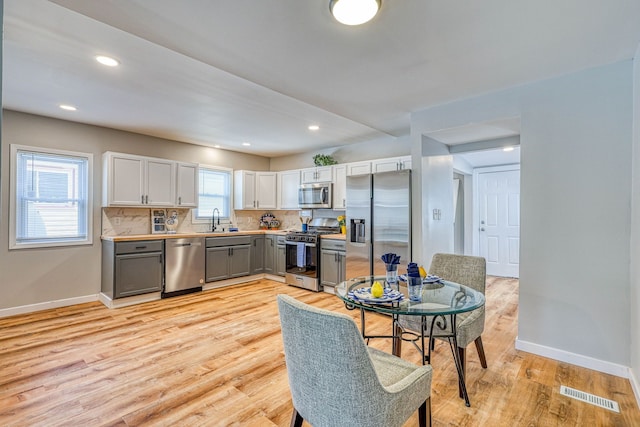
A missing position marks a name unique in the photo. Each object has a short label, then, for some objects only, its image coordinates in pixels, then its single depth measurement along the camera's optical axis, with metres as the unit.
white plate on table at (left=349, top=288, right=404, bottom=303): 1.89
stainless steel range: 5.04
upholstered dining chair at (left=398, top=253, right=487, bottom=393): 2.21
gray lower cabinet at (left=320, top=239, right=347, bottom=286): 4.76
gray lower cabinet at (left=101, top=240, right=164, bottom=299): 4.12
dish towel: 5.15
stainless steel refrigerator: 3.82
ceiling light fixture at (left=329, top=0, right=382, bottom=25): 1.75
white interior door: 5.93
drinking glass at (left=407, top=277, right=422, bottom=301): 2.02
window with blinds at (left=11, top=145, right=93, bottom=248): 3.89
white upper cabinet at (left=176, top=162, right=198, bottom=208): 5.06
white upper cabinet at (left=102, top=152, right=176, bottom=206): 4.36
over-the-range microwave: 5.46
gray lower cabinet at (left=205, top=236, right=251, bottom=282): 5.08
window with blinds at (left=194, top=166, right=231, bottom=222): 5.71
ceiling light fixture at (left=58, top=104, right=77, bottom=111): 3.61
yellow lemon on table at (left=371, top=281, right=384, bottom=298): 1.95
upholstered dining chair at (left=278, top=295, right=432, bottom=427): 1.19
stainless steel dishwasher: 4.59
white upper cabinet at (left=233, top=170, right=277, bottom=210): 6.05
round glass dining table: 1.80
